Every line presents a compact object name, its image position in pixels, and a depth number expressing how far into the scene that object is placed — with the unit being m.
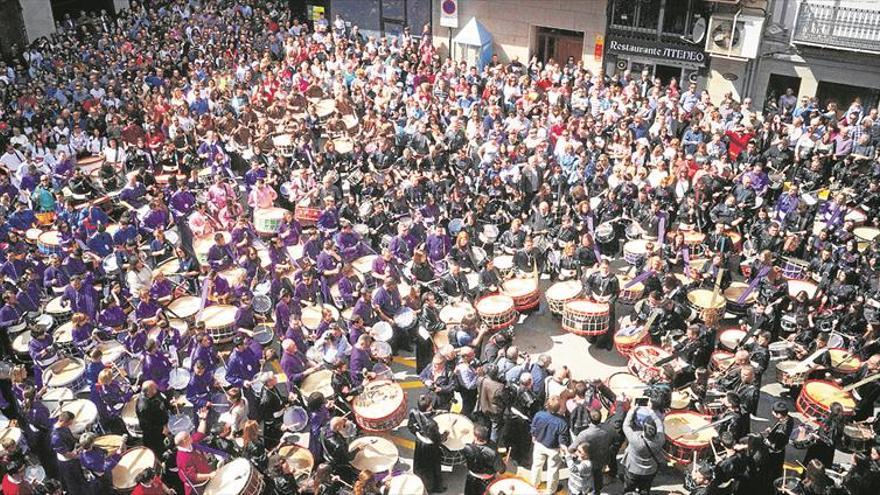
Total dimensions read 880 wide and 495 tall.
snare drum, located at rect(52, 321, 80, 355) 12.02
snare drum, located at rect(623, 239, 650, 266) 14.46
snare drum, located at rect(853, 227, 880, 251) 15.16
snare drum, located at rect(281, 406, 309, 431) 10.33
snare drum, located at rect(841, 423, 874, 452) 9.70
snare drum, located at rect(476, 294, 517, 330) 12.66
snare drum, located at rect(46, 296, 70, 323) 13.02
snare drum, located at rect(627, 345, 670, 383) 11.02
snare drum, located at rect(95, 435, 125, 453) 9.88
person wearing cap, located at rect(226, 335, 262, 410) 10.76
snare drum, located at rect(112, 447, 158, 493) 9.41
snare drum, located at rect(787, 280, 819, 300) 13.14
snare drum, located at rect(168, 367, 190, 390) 11.01
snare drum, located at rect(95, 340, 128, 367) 11.46
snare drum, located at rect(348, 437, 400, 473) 9.55
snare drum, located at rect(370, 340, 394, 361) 11.34
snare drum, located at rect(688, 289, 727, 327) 12.37
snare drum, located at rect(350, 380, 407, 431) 10.24
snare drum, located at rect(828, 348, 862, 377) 11.09
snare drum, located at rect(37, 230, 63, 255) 15.20
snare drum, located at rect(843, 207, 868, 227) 15.44
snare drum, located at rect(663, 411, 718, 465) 9.73
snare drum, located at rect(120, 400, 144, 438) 10.63
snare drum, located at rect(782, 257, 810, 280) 13.76
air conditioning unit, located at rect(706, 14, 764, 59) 21.88
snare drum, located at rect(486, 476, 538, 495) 8.91
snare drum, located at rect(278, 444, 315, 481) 9.55
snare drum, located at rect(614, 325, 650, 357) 11.98
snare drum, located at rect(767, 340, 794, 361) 11.57
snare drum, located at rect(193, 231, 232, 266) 14.43
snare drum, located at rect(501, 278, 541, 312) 13.33
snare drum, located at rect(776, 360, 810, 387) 11.30
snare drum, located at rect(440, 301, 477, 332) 12.63
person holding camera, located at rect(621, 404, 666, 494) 9.08
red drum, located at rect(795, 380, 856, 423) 10.48
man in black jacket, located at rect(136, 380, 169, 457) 9.96
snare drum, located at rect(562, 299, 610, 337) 12.53
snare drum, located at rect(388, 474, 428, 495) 8.93
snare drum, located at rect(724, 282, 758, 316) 13.02
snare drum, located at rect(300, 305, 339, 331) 12.42
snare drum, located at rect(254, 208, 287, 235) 15.88
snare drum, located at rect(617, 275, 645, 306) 13.19
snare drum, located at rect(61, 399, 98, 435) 10.09
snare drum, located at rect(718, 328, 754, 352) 12.23
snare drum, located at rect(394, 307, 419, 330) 12.60
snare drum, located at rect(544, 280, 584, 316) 13.48
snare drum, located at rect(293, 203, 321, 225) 16.16
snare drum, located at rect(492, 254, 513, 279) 14.14
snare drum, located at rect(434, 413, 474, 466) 9.97
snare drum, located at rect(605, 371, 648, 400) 10.90
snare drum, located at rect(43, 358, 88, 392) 11.16
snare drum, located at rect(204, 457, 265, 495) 8.92
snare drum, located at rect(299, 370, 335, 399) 10.91
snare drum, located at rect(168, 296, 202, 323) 12.74
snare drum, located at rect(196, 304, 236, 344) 12.20
